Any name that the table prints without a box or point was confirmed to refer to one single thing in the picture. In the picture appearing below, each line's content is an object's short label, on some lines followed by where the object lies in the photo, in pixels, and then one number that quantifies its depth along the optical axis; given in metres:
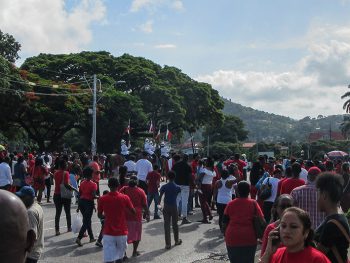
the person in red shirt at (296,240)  3.75
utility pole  35.48
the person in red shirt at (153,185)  15.08
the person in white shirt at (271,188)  11.05
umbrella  40.89
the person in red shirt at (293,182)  9.30
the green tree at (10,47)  47.47
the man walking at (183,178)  14.55
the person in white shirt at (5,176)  14.15
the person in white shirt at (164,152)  27.17
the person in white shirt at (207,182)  14.90
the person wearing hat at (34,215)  6.14
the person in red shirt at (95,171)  14.34
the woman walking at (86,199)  11.32
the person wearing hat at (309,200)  7.09
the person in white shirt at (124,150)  26.52
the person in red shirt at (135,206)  10.16
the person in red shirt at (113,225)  8.43
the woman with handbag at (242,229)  7.23
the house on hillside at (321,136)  155.38
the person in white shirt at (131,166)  15.95
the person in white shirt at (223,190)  12.09
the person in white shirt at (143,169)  15.52
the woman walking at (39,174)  17.22
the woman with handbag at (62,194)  12.53
